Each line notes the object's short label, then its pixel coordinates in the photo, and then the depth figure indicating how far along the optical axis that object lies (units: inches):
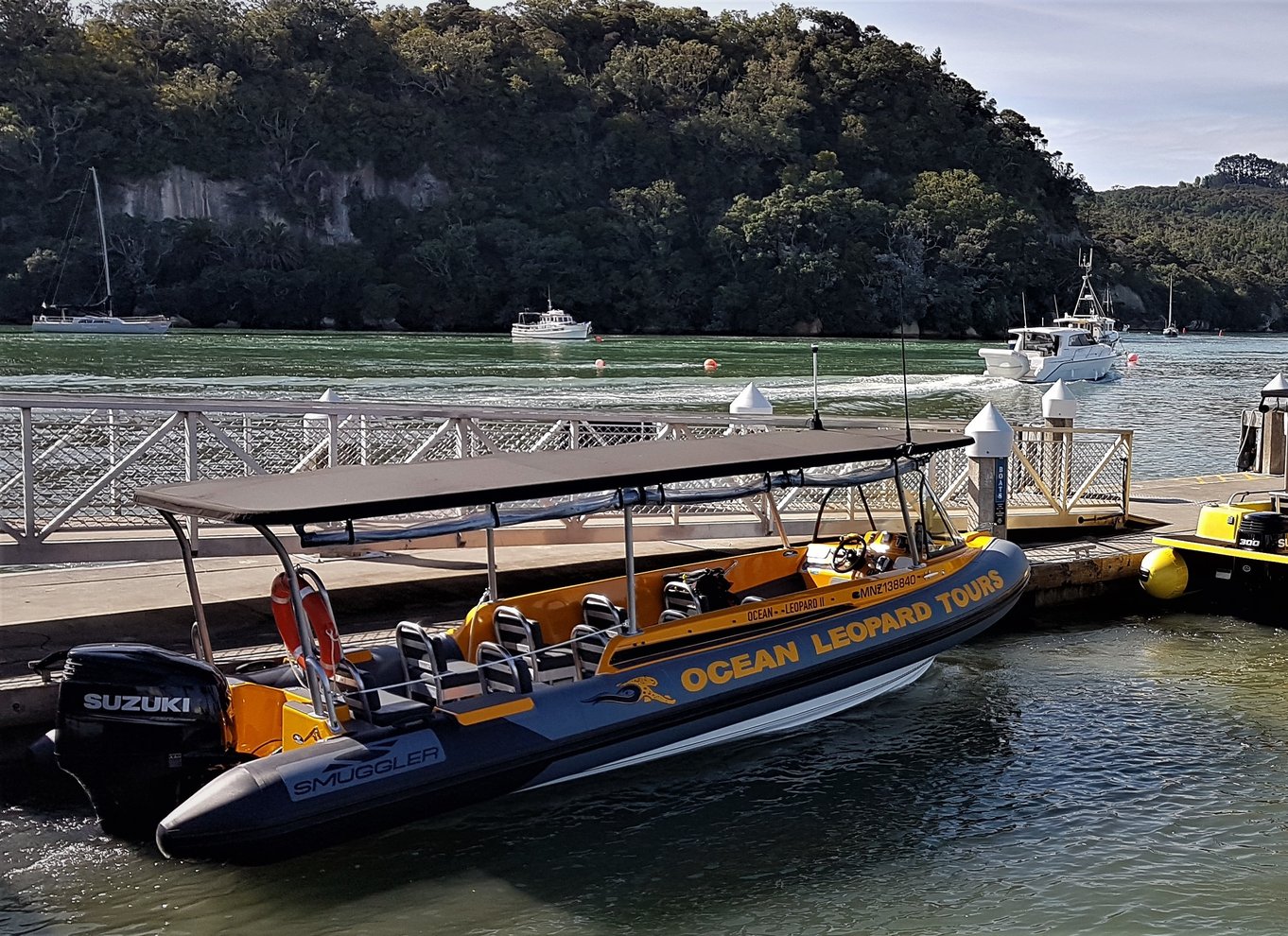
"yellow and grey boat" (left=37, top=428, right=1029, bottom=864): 279.4
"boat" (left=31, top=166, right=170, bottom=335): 3422.7
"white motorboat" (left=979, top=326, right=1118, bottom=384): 2194.9
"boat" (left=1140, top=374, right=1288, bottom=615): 530.6
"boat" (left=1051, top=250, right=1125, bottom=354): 2471.7
